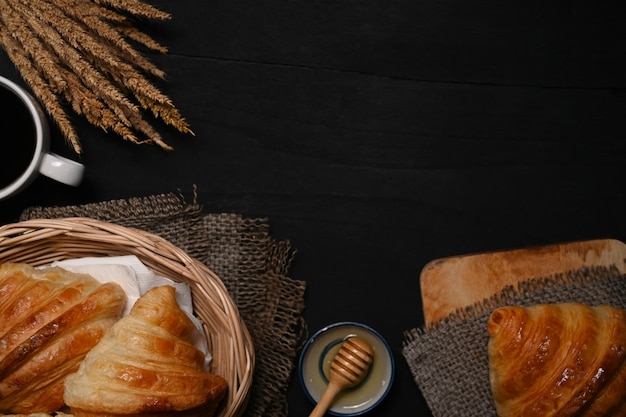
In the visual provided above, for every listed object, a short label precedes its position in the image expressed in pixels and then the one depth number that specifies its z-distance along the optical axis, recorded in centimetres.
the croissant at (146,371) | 112
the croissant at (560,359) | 126
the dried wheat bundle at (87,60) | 136
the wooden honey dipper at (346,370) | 136
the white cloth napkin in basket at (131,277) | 127
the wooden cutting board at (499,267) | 141
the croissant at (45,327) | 117
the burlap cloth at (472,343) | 139
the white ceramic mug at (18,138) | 133
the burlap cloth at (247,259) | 144
